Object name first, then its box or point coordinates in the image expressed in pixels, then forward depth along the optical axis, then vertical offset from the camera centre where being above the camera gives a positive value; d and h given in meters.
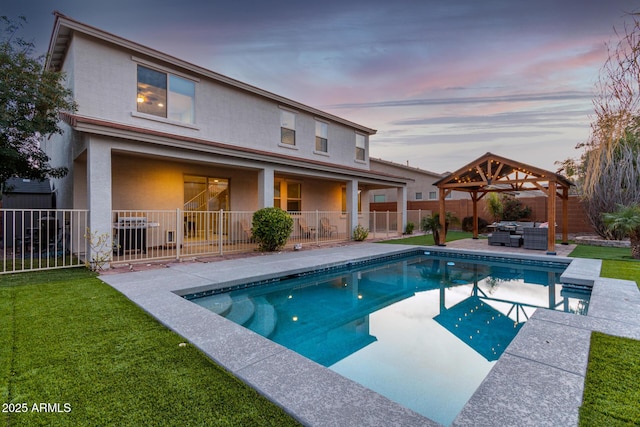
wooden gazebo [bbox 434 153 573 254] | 10.85 +1.25
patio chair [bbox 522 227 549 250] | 11.59 -1.02
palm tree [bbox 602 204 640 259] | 9.56 -0.42
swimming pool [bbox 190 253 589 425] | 3.48 -1.89
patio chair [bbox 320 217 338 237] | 14.92 -0.80
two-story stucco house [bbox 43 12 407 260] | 8.19 +2.69
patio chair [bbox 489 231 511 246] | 12.91 -1.16
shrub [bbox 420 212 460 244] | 13.06 -0.55
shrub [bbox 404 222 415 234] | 18.08 -1.04
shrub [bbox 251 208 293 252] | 10.41 -0.52
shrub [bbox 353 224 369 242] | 14.62 -1.08
